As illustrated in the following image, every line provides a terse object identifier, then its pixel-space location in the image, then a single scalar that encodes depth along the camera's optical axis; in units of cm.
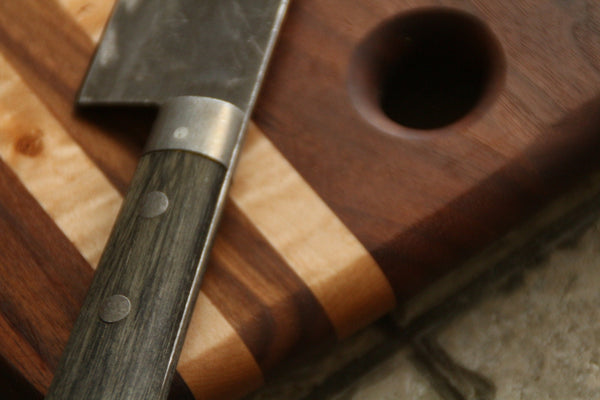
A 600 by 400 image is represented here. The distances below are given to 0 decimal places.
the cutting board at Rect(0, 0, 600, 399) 47
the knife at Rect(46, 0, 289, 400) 45
